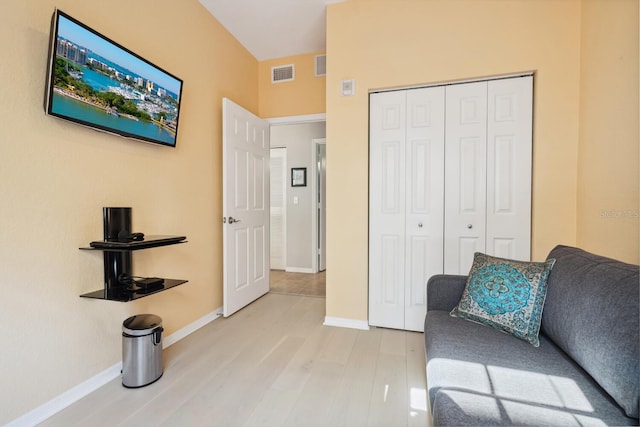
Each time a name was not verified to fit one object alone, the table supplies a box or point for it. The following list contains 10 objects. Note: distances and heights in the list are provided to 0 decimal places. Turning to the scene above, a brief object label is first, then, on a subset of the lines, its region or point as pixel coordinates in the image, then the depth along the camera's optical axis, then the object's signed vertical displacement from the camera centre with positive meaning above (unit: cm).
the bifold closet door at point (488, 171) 220 +28
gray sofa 87 -61
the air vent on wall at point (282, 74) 337 +156
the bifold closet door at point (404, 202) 237 +4
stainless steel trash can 169 -87
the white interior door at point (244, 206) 268 +0
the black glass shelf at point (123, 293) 156 -49
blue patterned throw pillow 136 -45
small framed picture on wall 462 +47
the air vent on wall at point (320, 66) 323 +157
